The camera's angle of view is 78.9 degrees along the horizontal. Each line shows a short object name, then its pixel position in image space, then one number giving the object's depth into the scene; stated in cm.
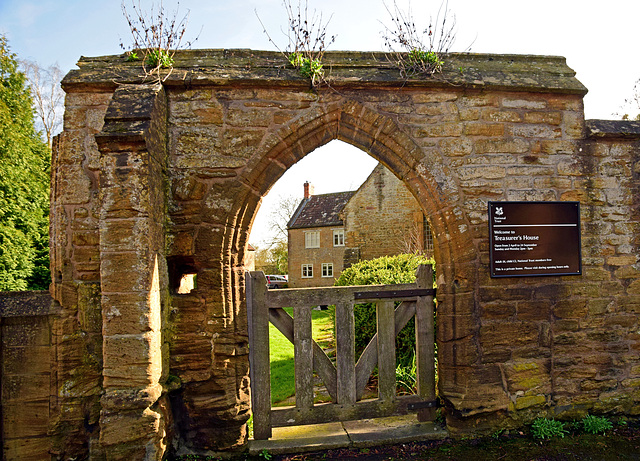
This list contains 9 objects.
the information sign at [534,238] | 394
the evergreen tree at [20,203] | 902
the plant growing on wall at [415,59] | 398
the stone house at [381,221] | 1766
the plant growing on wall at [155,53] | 379
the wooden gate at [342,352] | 391
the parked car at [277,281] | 2924
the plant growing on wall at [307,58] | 383
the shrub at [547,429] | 383
